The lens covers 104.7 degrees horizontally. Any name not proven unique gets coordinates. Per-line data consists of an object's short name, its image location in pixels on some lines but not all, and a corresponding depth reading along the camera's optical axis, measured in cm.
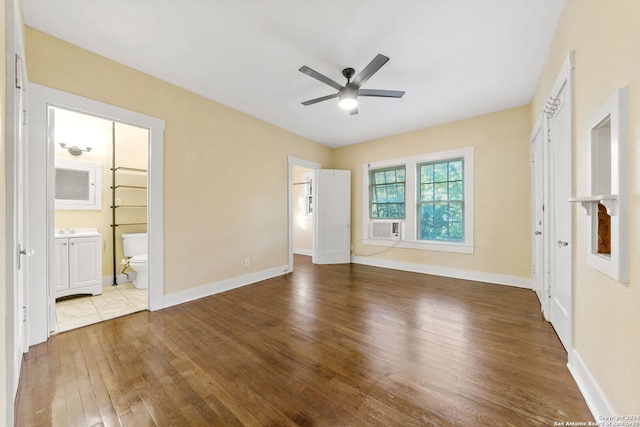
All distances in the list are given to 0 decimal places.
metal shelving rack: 385
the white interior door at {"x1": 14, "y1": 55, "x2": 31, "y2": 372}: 164
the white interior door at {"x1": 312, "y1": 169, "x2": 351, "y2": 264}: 533
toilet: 356
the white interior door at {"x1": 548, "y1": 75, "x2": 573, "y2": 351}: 183
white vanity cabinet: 312
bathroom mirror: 352
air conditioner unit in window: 486
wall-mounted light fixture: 357
